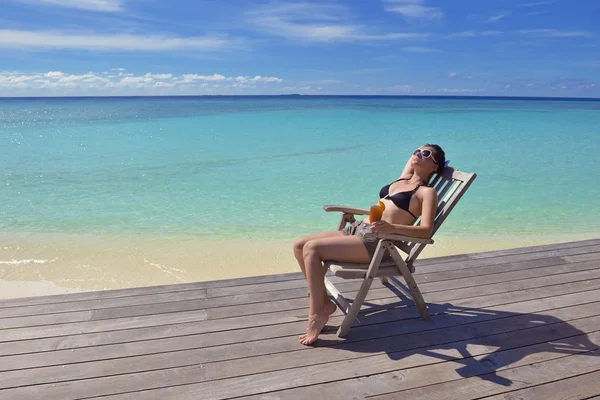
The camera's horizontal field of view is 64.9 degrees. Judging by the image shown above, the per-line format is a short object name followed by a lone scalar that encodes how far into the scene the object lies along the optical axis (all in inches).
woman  111.0
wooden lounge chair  111.3
